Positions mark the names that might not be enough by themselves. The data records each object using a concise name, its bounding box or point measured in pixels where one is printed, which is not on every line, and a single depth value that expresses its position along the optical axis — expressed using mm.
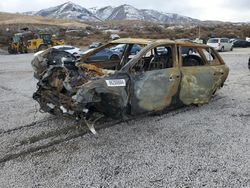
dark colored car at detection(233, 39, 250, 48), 24703
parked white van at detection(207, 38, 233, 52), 19592
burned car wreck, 3374
